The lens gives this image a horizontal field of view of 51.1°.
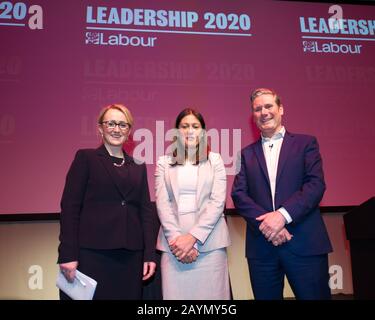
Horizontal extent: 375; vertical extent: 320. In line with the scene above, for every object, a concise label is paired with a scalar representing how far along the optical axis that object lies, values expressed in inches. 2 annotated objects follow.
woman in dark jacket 83.8
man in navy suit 89.1
